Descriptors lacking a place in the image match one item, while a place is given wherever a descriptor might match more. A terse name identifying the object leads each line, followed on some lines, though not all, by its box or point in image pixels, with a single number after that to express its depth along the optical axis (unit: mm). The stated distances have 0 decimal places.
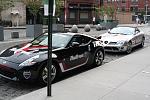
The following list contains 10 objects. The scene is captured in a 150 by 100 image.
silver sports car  14266
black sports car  7609
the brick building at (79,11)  61347
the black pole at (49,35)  6398
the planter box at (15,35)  22316
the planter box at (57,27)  29812
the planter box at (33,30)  23875
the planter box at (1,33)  19703
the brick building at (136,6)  109875
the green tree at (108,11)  45538
